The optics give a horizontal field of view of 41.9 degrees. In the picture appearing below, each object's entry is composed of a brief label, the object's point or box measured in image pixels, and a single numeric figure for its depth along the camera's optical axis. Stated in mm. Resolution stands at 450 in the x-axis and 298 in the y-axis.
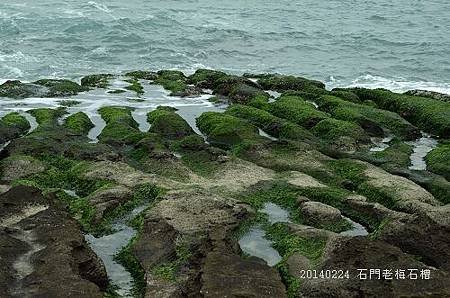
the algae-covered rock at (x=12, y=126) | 34625
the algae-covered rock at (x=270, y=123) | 35406
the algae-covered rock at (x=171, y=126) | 35531
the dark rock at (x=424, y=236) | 19312
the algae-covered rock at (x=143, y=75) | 55700
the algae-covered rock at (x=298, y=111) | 38094
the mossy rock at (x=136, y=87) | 49478
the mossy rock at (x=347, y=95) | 45500
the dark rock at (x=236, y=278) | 15719
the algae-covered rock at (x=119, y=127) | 33219
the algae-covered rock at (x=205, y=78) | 51375
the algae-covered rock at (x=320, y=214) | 22859
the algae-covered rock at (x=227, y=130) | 33875
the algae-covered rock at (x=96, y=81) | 51631
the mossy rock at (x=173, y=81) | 49144
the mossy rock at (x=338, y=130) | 34969
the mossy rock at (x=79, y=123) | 36225
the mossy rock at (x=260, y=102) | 42281
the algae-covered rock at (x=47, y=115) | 37281
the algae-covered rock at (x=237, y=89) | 45469
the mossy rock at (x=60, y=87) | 47781
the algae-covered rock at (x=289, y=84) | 49812
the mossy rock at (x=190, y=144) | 31188
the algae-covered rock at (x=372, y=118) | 37219
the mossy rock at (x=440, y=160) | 29369
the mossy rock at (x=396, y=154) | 30891
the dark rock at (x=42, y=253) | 16141
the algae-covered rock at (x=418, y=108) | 38094
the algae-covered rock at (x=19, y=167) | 27250
